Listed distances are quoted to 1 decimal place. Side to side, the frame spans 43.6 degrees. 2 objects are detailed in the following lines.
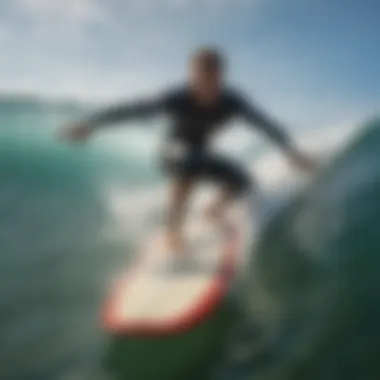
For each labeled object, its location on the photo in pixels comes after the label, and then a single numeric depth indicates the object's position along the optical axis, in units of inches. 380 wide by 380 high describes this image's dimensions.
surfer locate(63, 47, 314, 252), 110.3
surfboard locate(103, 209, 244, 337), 107.0
